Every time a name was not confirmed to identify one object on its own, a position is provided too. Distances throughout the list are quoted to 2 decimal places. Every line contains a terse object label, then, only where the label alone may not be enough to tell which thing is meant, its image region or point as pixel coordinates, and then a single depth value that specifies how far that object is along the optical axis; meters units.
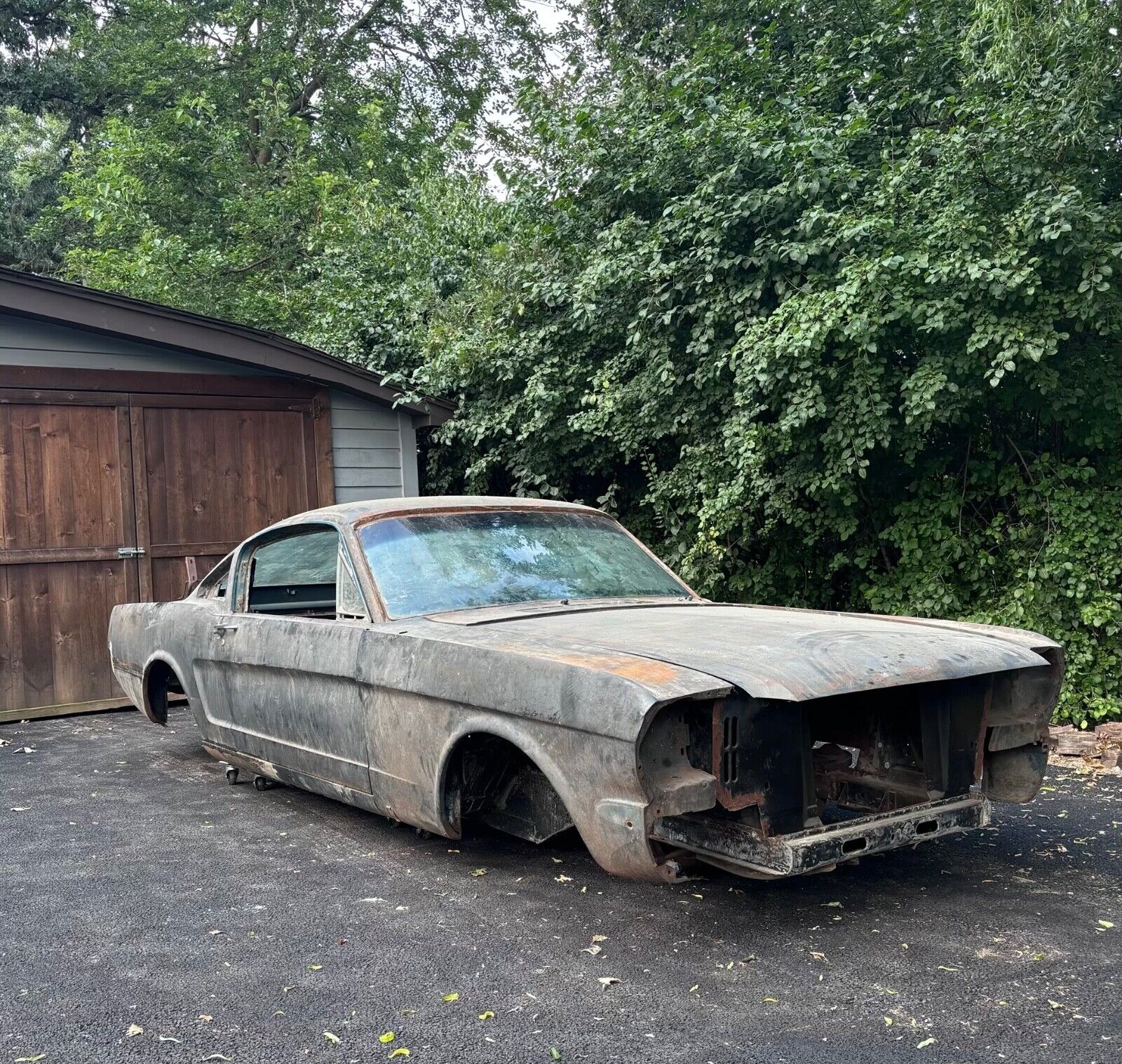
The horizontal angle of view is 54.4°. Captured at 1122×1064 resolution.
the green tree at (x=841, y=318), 6.51
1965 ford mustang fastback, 3.31
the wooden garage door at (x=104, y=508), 8.14
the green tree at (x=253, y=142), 14.42
